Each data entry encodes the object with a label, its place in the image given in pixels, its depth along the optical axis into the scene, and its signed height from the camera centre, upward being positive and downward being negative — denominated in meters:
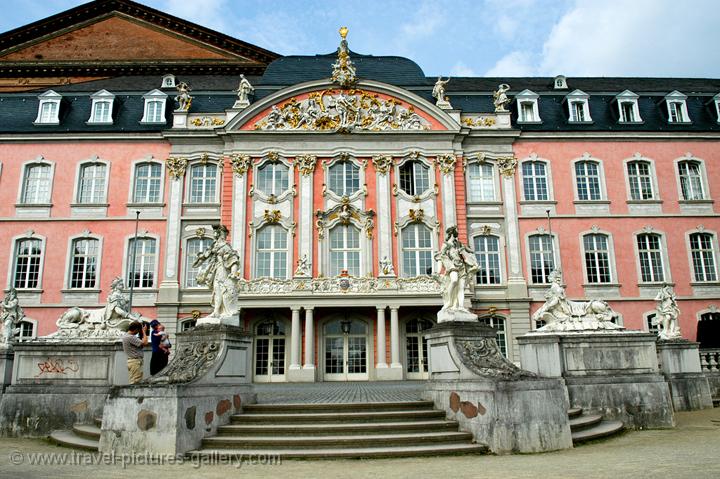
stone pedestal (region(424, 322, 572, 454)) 8.89 -0.61
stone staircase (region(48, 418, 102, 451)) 9.65 -1.08
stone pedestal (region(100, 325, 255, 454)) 8.66 -0.51
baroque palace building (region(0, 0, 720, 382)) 25.91 +7.56
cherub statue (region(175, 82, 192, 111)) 28.36 +12.91
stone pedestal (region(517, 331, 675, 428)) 12.08 -0.17
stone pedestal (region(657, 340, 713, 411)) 14.59 -0.31
